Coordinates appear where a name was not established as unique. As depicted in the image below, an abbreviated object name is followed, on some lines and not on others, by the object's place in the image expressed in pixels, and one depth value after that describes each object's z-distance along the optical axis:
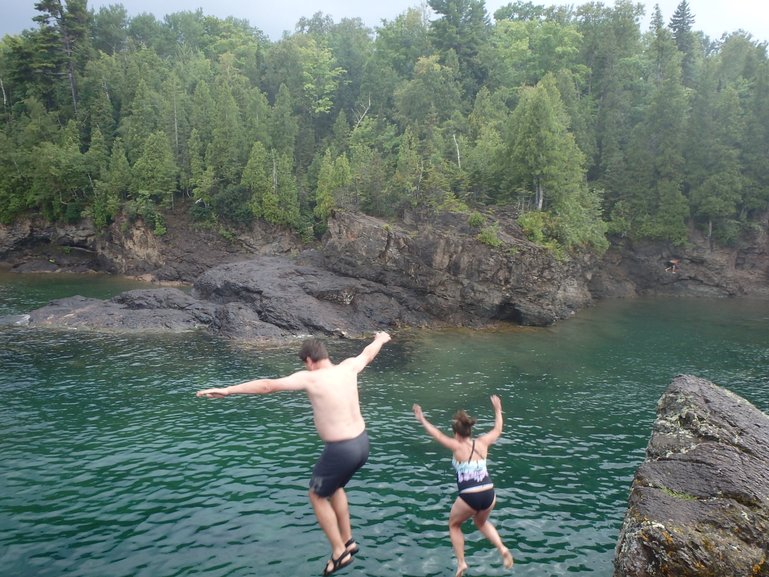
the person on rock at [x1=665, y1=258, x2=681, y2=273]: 53.28
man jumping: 7.18
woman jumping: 8.45
